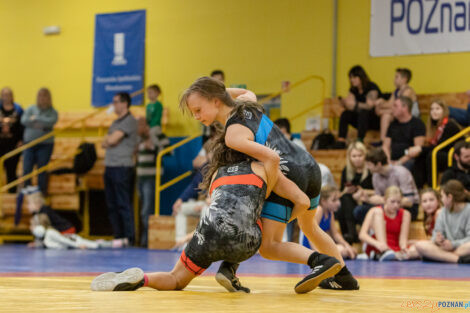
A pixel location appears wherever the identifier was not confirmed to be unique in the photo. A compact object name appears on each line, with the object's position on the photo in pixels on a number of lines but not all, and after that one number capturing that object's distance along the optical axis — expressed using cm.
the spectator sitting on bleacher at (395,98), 1497
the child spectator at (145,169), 1681
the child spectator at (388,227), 1233
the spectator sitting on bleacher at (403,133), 1434
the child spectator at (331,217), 1154
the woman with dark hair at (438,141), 1376
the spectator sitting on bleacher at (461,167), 1263
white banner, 1632
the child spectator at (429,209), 1242
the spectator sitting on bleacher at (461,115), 1485
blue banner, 2005
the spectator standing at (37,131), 1791
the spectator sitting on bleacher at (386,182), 1308
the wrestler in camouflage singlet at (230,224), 531
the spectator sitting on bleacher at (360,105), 1535
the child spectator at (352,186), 1321
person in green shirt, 1718
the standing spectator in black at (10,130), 1809
